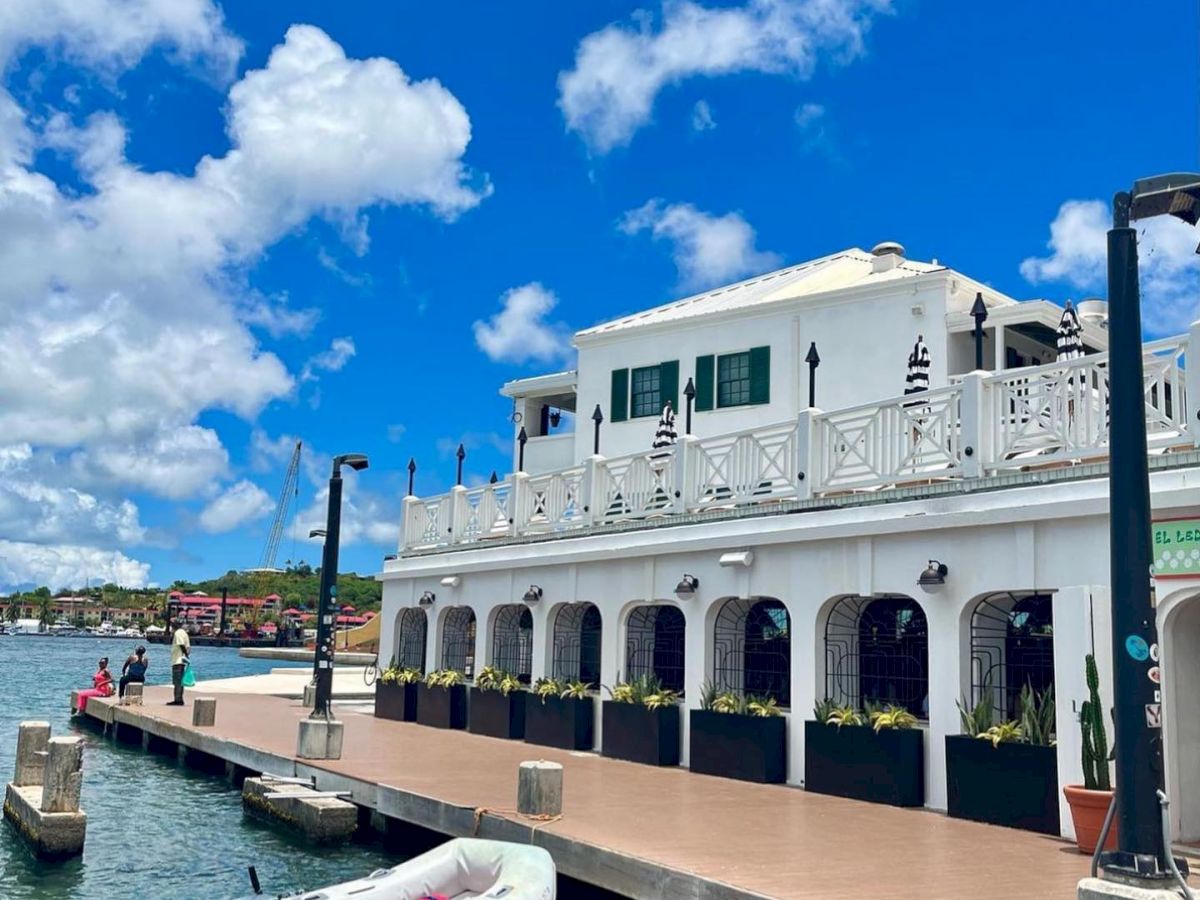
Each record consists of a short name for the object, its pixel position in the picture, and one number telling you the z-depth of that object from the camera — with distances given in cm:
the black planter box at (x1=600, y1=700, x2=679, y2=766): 1611
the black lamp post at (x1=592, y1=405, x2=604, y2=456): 2160
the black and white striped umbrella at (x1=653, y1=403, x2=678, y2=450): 2150
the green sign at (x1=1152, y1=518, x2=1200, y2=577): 1012
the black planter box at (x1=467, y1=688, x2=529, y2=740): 1970
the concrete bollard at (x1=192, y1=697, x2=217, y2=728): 2112
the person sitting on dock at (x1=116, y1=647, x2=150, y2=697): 2661
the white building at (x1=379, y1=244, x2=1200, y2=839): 1133
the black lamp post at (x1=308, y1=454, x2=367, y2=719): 1759
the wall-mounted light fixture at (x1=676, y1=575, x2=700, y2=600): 1596
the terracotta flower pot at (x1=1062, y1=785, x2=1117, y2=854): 977
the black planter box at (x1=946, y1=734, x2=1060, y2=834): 1105
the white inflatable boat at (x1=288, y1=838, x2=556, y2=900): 864
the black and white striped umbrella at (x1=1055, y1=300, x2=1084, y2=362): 1673
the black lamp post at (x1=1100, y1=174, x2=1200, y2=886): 687
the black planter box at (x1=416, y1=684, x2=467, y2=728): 2150
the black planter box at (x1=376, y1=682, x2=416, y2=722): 2314
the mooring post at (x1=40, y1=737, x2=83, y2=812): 1338
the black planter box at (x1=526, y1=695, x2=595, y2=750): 1788
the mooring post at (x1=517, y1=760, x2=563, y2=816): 1134
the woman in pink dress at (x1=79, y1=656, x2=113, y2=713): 2853
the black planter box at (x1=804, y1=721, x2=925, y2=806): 1260
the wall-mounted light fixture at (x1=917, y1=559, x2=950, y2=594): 1245
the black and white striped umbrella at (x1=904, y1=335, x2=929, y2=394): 1881
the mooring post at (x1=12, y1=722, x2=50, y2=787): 1498
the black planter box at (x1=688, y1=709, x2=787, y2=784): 1440
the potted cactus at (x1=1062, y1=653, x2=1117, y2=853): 982
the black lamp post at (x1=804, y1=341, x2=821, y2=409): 1625
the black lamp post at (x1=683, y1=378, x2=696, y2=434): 1889
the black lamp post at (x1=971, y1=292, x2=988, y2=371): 1381
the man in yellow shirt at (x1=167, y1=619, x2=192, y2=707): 2617
